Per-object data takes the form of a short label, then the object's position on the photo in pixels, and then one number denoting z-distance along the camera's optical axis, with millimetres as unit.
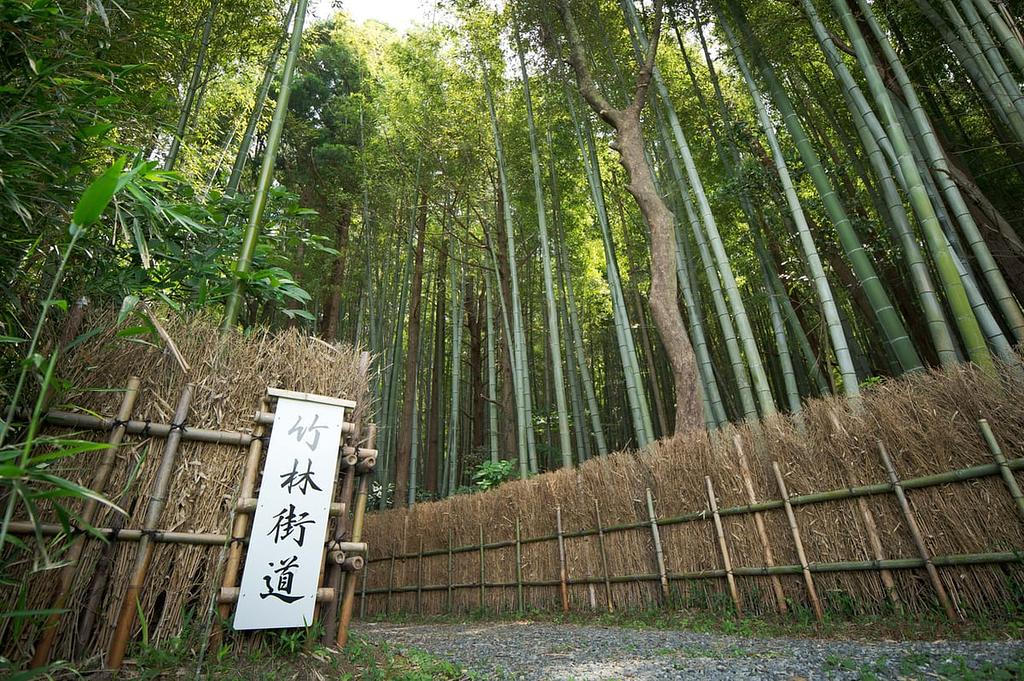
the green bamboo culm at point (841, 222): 3320
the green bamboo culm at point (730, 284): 3941
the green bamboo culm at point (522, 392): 5926
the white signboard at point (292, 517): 2078
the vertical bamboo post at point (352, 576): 2328
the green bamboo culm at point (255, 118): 3473
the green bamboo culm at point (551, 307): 5492
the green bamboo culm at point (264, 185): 2371
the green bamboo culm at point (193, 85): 3275
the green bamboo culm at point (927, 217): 2807
